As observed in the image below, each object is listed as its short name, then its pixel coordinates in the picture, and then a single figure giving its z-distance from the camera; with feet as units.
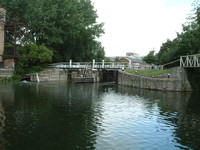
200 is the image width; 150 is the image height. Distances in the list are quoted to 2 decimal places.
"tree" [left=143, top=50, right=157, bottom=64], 241.18
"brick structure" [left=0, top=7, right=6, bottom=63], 175.52
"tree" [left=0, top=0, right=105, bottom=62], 180.65
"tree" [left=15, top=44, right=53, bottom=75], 171.01
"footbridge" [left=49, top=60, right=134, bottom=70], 169.27
